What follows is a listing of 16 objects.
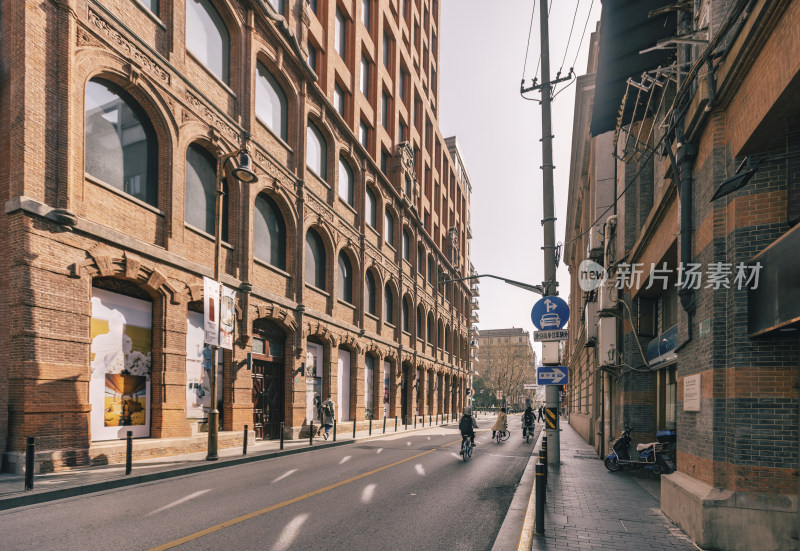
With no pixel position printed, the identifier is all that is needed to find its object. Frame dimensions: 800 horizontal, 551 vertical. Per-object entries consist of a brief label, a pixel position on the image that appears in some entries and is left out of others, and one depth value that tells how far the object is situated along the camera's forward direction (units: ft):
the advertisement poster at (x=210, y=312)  46.16
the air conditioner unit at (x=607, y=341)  48.91
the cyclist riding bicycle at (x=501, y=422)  76.43
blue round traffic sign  38.37
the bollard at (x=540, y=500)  21.49
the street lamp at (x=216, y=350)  44.16
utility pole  42.93
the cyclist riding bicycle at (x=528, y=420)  83.54
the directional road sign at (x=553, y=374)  37.68
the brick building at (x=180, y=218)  37.24
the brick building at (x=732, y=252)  19.54
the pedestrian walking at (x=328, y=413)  71.51
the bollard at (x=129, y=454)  34.28
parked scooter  36.47
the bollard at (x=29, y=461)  28.07
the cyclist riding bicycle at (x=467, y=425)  51.48
